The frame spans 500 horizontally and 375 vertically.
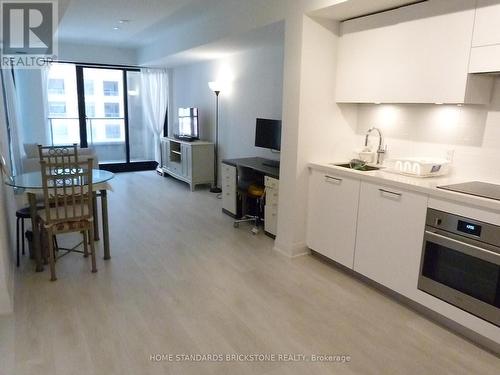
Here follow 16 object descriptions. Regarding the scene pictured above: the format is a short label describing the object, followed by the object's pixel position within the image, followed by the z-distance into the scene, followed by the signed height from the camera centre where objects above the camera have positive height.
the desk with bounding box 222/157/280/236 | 3.96 -0.80
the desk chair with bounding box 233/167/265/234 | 4.35 -0.85
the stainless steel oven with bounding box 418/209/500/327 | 2.16 -0.85
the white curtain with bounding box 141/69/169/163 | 7.83 +0.39
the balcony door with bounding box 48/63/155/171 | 7.32 +0.02
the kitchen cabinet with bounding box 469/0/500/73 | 2.22 +0.54
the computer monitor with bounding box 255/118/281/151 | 4.45 -0.17
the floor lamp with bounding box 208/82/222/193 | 5.88 -0.32
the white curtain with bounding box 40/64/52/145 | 6.61 +0.27
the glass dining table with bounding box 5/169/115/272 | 3.06 -0.66
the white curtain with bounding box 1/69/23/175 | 4.87 -0.10
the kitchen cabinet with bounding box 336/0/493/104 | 2.44 +0.51
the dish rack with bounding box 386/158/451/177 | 2.72 -0.31
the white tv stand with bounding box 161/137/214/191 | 6.25 -0.77
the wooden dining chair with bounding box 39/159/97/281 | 2.94 -0.75
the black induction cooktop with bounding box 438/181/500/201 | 2.22 -0.40
